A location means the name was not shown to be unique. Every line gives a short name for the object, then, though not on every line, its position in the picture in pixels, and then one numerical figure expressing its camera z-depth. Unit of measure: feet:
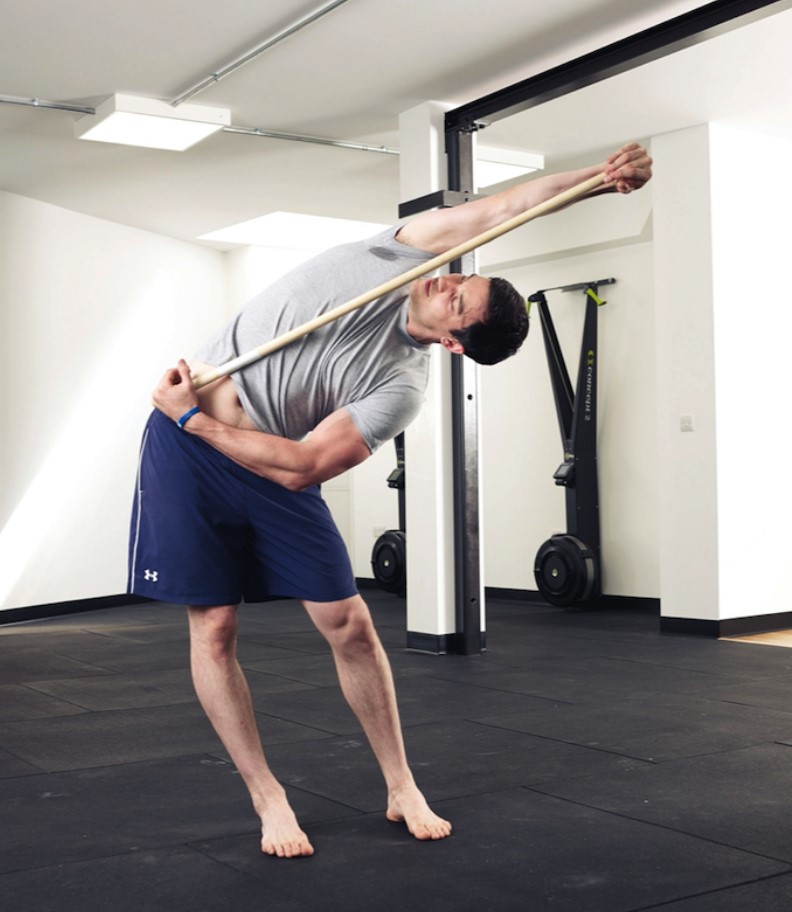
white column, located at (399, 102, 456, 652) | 17.60
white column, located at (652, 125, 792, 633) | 19.24
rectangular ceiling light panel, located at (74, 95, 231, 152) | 17.21
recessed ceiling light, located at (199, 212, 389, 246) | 26.08
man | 7.26
